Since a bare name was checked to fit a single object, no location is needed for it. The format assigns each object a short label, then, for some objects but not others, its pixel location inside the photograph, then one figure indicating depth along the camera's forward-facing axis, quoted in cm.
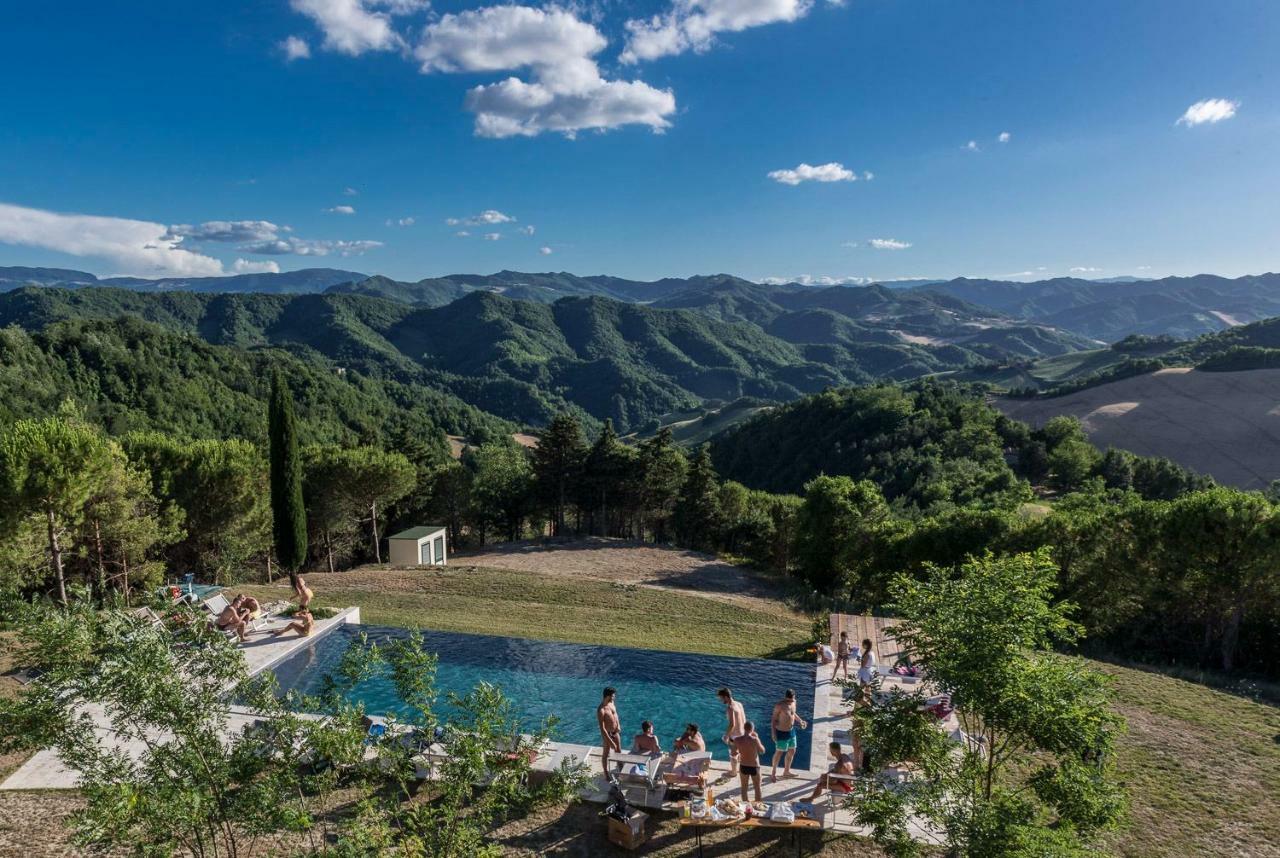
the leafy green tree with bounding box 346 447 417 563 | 3334
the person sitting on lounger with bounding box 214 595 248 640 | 1766
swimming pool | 1529
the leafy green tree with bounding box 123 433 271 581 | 2730
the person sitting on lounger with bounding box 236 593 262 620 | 1872
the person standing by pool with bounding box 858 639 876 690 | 1483
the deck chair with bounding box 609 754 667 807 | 1105
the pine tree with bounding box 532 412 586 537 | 4603
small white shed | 3186
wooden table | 1002
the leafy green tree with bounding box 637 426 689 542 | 4662
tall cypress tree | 2689
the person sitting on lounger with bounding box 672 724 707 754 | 1204
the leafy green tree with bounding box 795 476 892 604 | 3070
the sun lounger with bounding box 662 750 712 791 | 1118
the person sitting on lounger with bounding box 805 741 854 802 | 1088
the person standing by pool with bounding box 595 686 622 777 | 1145
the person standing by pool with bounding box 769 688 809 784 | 1162
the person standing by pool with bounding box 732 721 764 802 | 1079
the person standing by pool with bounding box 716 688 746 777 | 1145
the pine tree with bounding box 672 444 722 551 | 4722
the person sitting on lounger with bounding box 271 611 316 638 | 1839
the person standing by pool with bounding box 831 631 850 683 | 1673
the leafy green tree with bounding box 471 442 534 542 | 4869
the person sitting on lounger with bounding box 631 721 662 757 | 1198
